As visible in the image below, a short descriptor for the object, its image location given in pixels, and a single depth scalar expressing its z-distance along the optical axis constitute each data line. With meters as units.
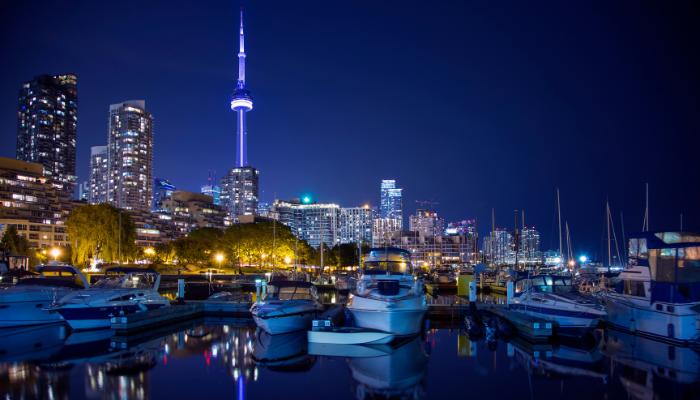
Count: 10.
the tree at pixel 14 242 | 76.12
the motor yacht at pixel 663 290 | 24.03
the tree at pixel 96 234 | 77.56
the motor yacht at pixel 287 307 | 25.92
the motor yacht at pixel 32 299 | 28.08
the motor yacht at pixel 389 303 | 23.62
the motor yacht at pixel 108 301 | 27.36
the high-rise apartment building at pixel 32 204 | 137.50
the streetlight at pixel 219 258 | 97.06
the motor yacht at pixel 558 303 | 25.45
